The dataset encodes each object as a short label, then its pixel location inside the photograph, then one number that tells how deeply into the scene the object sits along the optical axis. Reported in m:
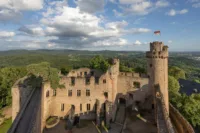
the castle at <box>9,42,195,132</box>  22.69
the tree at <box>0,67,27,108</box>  33.59
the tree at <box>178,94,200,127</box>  23.06
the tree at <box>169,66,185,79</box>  49.25
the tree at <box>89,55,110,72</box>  43.62
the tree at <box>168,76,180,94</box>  34.06
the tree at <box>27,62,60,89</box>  23.21
